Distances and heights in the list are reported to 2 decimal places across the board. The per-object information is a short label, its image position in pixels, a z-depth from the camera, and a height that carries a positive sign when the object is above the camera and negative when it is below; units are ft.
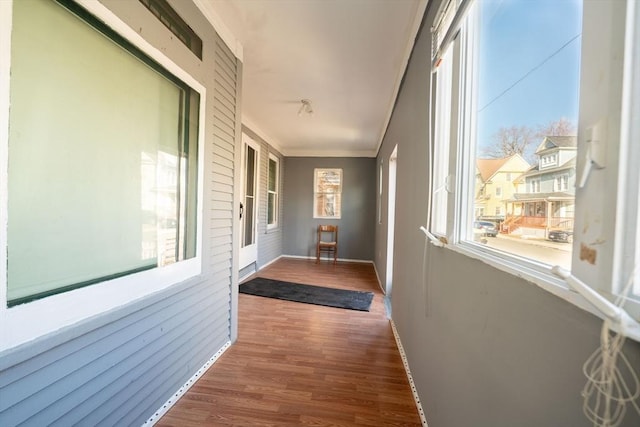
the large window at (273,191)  17.03 +1.16
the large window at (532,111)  1.79 +0.93
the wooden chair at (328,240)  18.82 -2.45
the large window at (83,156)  2.69 +0.61
